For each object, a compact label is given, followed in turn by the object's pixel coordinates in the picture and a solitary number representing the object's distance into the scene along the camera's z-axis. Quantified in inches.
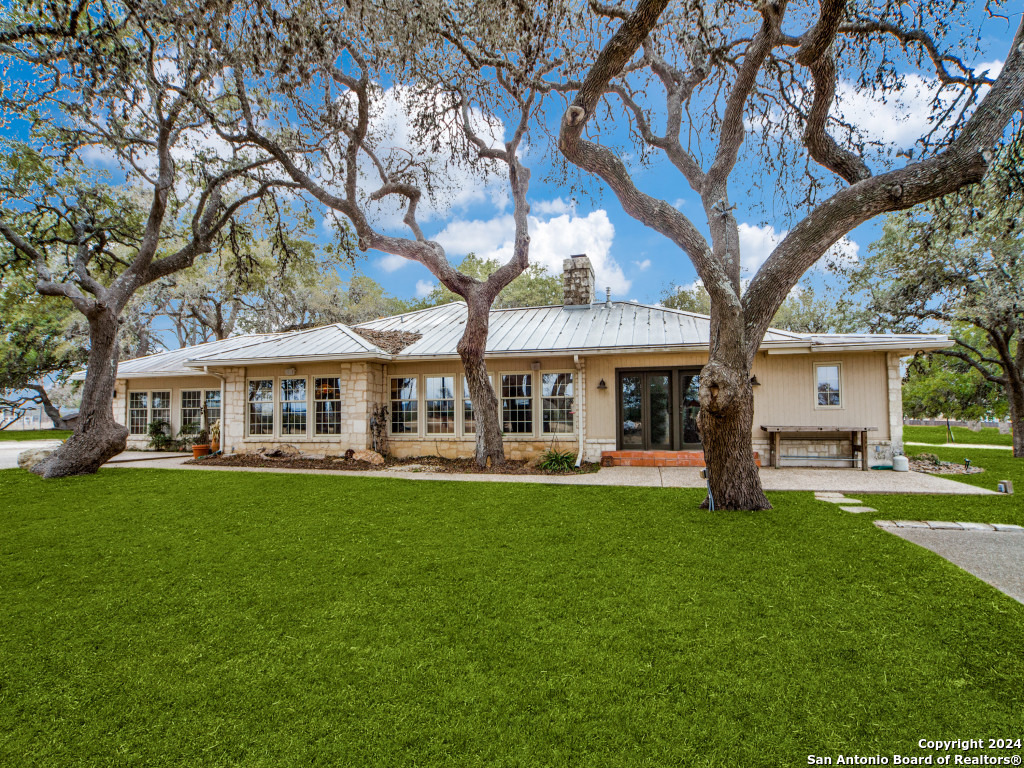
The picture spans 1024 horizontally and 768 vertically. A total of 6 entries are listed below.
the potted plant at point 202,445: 517.0
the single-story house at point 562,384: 401.4
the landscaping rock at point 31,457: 436.1
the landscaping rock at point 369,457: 440.8
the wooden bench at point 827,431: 386.3
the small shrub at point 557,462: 399.9
